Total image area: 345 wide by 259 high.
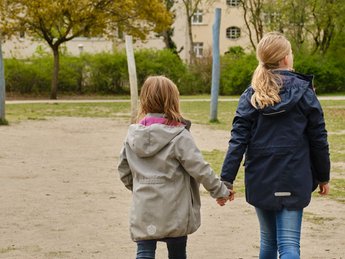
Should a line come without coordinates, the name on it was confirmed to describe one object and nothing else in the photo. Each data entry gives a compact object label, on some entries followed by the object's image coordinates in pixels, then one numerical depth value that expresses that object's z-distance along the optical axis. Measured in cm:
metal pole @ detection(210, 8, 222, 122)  2300
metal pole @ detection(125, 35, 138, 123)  2145
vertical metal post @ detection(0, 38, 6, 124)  2162
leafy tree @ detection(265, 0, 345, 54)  4344
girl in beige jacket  499
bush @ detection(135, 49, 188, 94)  4259
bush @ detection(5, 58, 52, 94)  4041
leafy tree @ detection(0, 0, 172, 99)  3655
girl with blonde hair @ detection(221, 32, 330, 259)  501
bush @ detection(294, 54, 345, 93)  4312
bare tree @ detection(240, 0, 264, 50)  4872
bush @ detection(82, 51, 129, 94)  4156
